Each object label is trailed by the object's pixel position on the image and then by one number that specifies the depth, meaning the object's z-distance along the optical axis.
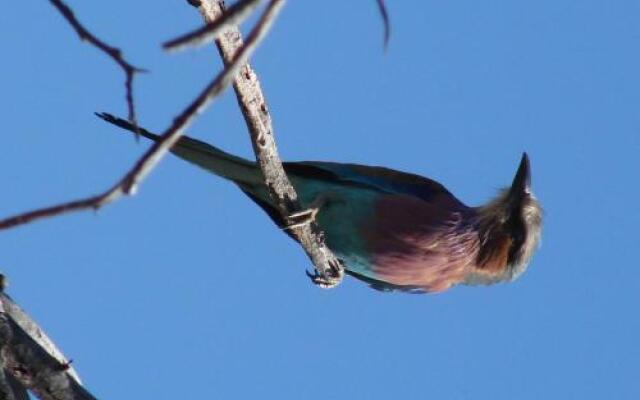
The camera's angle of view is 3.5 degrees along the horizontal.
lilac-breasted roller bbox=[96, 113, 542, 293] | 6.80
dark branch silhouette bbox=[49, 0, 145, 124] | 3.32
